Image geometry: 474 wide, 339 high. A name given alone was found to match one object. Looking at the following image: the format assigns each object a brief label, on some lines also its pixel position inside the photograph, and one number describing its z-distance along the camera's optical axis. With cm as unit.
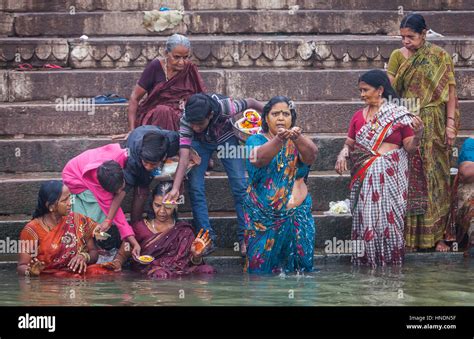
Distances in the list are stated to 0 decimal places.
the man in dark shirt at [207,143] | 1370
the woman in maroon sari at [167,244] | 1360
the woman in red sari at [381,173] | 1397
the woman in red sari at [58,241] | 1348
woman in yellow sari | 1463
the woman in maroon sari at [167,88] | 1473
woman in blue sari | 1356
